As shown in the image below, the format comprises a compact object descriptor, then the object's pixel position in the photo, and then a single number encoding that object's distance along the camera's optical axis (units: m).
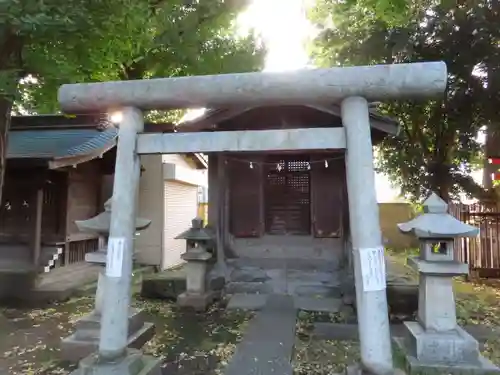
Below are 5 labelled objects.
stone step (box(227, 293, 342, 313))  7.79
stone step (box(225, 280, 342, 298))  8.52
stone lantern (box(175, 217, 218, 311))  8.02
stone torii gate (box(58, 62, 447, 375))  3.78
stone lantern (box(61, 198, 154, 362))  5.30
